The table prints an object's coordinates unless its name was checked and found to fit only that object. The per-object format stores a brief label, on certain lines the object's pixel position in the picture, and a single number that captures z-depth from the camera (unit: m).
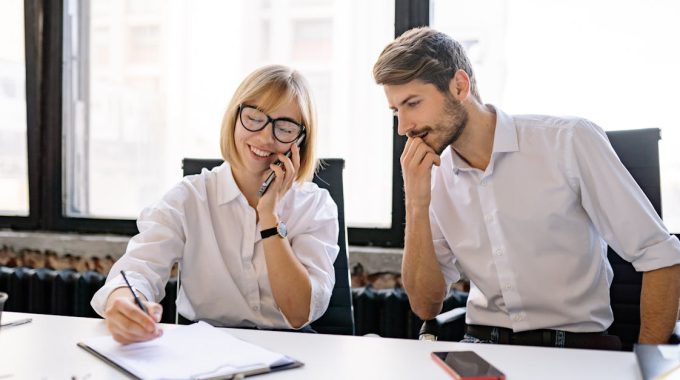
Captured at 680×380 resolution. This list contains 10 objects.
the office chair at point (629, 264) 1.66
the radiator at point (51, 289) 2.55
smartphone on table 1.00
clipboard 1.03
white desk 1.04
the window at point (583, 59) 2.19
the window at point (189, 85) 2.52
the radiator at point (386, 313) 2.31
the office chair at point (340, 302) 1.87
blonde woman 1.65
